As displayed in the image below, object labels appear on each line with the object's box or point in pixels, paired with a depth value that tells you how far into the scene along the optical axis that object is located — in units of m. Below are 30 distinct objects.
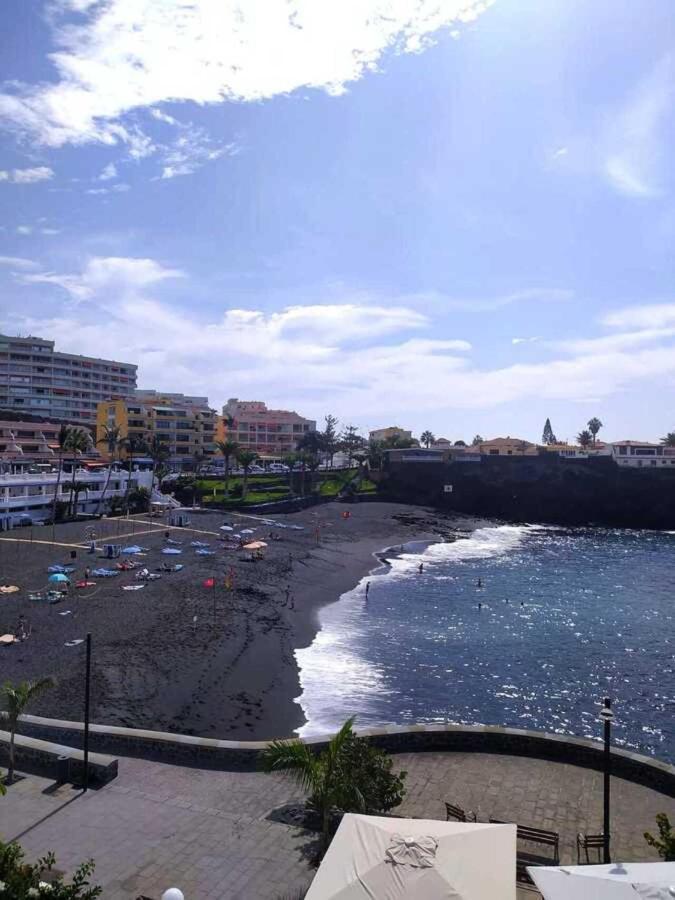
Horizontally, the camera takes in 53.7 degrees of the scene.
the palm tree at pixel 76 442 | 60.72
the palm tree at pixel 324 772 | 10.46
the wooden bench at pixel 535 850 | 11.48
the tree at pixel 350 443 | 116.75
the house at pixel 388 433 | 145.20
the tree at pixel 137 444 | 83.38
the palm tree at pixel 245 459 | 83.75
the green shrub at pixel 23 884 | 6.41
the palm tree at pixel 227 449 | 84.75
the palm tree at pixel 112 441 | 69.31
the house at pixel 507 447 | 115.94
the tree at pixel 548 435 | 177.12
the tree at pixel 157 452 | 81.99
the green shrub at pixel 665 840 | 8.40
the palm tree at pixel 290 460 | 91.19
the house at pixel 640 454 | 105.56
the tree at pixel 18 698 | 14.07
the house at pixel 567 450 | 105.44
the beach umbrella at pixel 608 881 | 7.38
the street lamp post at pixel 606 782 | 10.81
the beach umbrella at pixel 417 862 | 7.71
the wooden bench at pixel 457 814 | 12.17
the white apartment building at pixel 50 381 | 108.19
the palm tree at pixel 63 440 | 58.75
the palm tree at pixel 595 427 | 150.48
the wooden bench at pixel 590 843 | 11.68
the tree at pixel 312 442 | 110.56
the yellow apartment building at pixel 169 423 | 98.56
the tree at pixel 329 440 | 112.44
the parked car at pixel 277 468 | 106.29
